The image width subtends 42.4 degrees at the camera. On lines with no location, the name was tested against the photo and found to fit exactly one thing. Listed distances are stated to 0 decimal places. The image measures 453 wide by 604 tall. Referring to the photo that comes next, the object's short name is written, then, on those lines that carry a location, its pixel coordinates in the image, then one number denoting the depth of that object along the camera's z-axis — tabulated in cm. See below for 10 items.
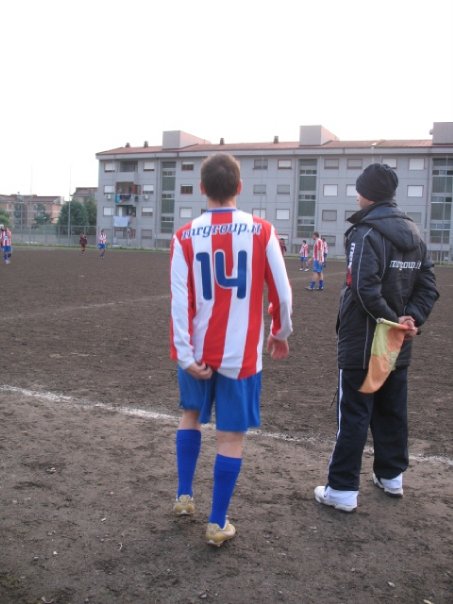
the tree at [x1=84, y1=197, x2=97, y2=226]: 9871
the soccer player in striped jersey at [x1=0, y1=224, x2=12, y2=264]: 2877
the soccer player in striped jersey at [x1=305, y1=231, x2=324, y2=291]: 1886
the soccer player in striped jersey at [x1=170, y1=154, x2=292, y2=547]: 289
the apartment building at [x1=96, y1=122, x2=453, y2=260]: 6075
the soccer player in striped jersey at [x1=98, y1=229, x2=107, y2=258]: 4094
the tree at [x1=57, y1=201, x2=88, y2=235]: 9025
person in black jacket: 331
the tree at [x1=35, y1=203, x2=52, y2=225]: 11469
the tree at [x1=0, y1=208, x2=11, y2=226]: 9706
